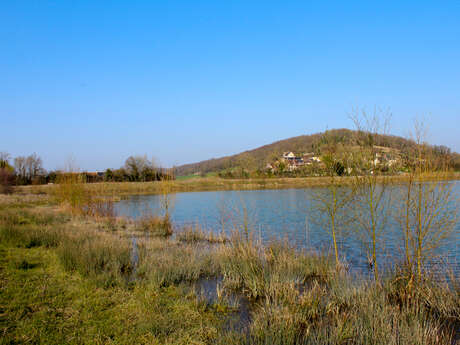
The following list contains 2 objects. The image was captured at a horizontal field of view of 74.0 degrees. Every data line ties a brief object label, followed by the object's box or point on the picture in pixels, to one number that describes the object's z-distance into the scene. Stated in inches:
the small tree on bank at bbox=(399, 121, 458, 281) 216.2
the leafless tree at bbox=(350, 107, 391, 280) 244.8
